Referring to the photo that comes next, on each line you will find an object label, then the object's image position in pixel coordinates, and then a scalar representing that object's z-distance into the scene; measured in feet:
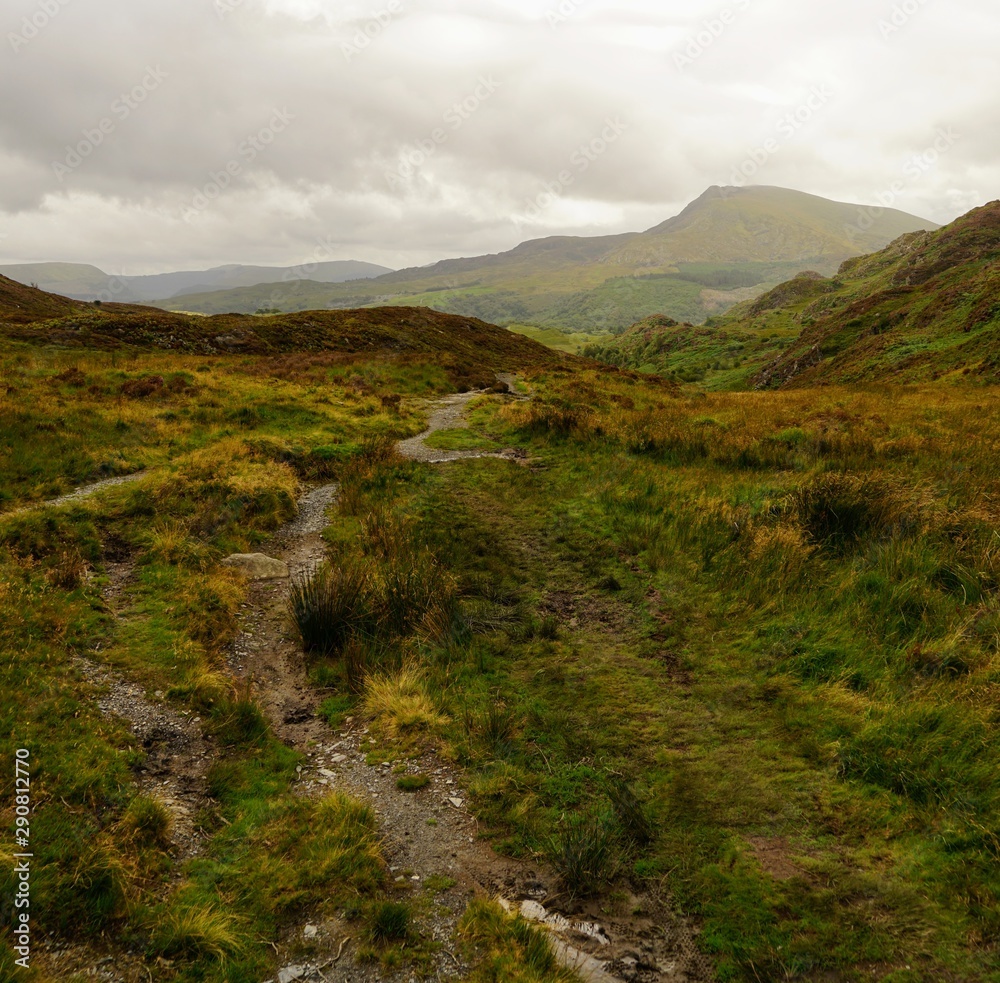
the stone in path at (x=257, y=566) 33.27
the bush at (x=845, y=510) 31.73
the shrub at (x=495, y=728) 20.61
